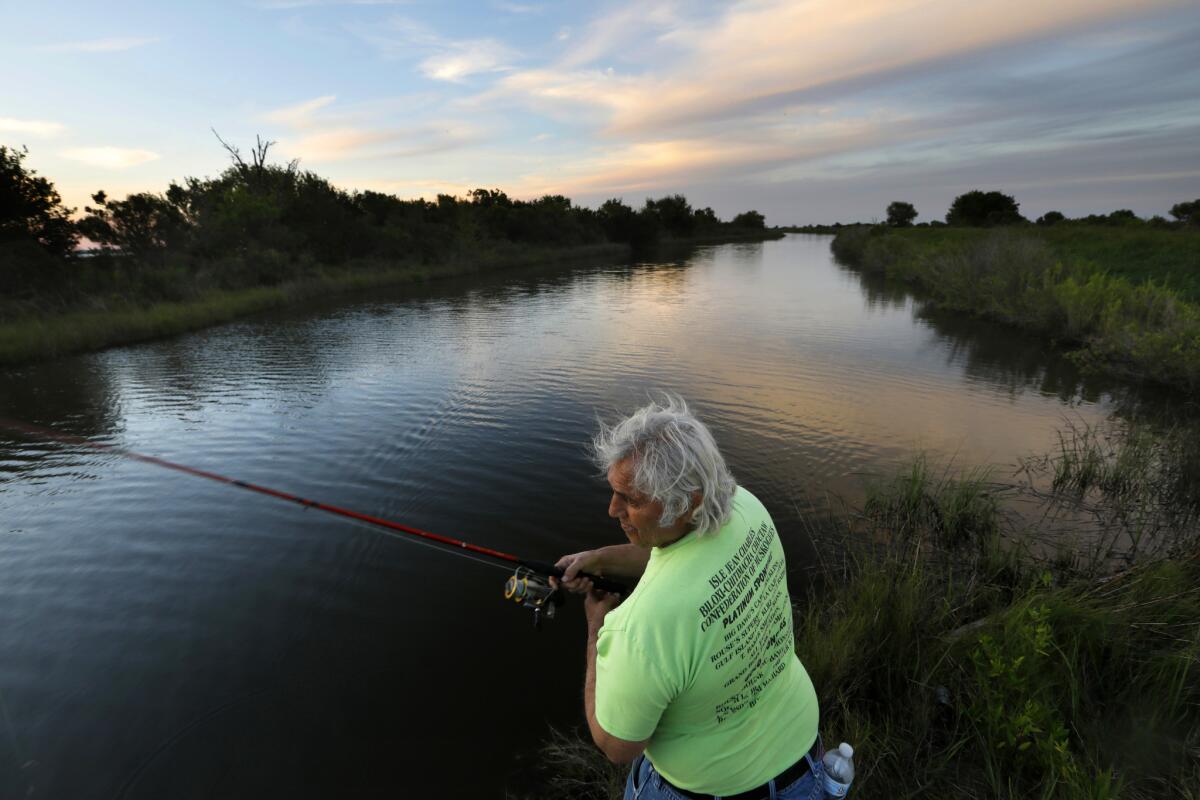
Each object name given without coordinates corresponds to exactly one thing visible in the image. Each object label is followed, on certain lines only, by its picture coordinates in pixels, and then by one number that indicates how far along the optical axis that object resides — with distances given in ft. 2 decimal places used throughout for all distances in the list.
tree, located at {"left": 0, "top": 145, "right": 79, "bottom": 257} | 66.64
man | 4.69
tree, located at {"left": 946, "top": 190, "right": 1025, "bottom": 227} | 212.80
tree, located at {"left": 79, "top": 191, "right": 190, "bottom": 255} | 91.15
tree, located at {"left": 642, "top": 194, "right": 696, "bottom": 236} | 317.26
